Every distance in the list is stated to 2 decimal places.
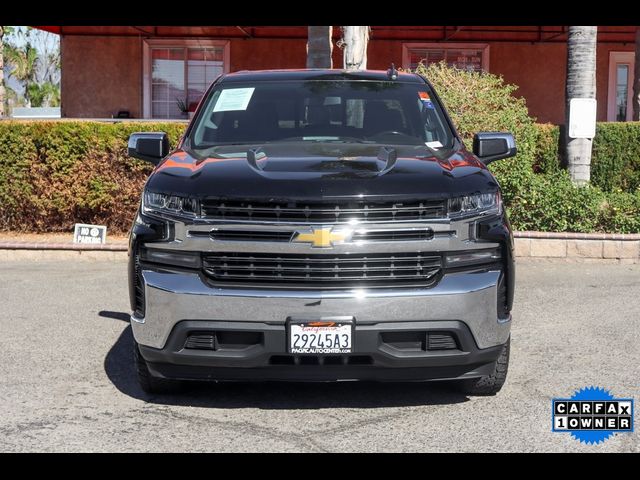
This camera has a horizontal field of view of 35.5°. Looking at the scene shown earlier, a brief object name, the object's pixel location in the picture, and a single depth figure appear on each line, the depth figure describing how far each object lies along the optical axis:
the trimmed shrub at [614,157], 13.51
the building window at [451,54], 21.73
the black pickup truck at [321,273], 5.02
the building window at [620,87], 22.09
